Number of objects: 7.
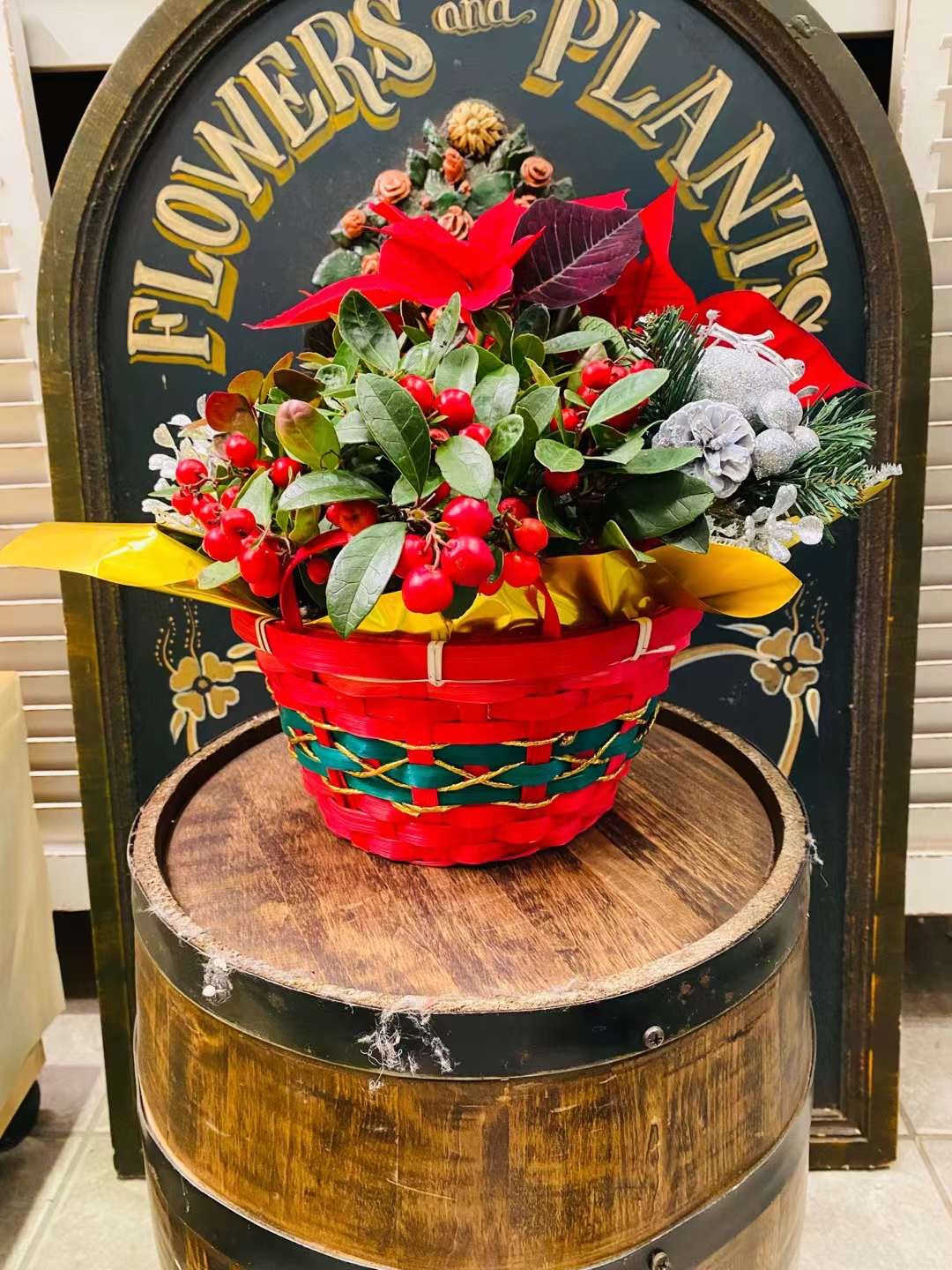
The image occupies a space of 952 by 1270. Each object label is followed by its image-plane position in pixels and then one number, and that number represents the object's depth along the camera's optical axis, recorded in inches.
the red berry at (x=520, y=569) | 23.4
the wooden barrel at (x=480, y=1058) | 24.7
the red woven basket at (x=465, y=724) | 27.1
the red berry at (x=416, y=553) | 22.5
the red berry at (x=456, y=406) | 23.6
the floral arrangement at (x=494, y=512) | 23.7
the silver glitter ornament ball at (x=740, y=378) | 26.7
